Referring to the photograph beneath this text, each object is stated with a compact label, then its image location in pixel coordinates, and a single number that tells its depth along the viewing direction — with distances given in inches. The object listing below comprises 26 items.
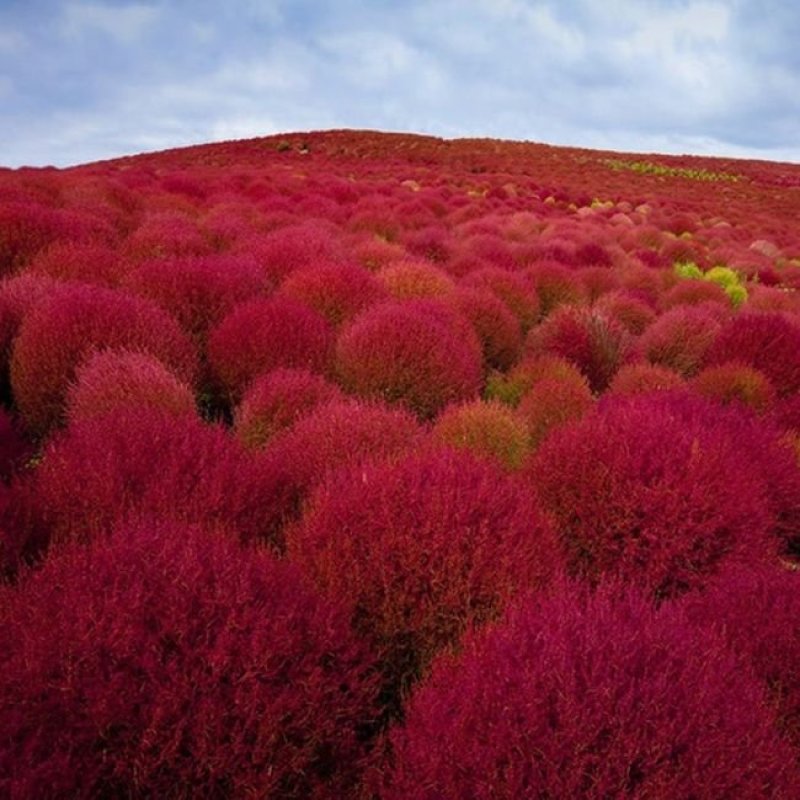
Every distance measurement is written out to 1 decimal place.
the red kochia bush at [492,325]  258.5
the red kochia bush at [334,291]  234.8
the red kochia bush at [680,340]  271.7
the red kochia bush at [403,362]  189.8
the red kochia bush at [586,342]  254.5
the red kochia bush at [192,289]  212.8
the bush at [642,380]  218.2
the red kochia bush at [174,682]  70.6
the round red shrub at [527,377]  222.2
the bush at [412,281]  267.7
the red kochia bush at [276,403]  163.5
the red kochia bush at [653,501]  125.6
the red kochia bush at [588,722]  65.3
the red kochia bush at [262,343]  192.5
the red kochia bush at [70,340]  170.9
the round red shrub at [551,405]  192.9
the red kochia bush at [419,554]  96.4
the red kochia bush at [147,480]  110.3
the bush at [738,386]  223.3
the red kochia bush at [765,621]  92.5
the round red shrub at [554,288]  339.9
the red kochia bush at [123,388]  149.5
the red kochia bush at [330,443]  130.1
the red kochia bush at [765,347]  242.2
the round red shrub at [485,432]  161.9
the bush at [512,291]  300.4
